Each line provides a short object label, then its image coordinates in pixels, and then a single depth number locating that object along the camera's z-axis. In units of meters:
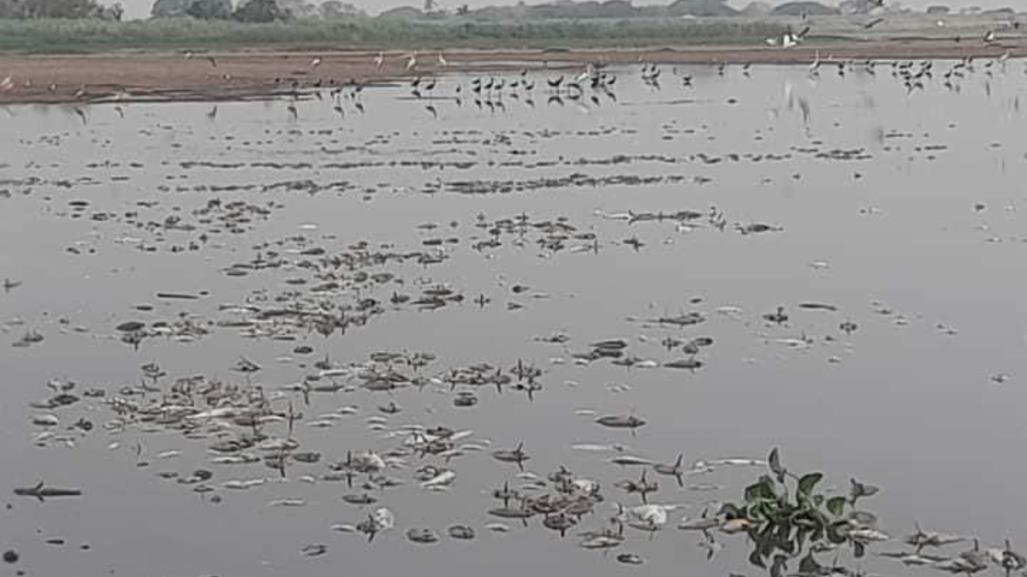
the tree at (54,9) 154.29
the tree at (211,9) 154.85
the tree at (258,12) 152.38
